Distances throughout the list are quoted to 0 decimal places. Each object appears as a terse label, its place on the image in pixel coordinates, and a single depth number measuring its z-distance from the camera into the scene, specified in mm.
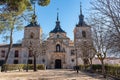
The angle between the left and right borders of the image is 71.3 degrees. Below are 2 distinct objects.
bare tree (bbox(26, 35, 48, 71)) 15161
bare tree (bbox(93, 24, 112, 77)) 8650
